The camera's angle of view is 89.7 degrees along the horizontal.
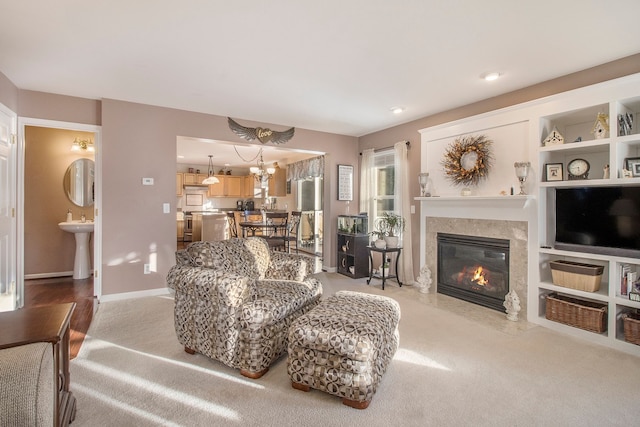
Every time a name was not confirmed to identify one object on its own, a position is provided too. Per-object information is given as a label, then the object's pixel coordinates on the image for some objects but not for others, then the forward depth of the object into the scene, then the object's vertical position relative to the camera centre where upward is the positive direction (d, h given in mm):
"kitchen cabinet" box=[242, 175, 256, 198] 9711 +762
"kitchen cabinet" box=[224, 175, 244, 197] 9586 +770
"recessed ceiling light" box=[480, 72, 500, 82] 3125 +1336
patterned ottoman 1835 -836
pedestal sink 4918 -632
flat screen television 2697 -70
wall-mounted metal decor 4695 +1186
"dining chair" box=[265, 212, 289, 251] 5707 -375
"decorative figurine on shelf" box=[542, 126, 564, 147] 3133 +722
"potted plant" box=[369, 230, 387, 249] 4662 -444
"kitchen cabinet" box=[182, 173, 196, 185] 8984 +924
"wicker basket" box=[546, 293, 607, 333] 2828 -925
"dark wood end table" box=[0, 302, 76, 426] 1210 -475
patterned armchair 2156 -688
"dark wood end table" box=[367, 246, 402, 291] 4590 -655
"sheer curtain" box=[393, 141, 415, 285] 4758 +122
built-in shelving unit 2707 +263
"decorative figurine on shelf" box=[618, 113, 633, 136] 2713 +744
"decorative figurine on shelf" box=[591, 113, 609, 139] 2824 +759
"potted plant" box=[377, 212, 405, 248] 4656 -239
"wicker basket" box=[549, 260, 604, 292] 2881 -583
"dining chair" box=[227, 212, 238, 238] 6564 -270
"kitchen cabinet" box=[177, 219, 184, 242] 8805 -491
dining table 6119 -290
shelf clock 2996 +407
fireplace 3691 -708
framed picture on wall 5691 +526
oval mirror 5293 +484
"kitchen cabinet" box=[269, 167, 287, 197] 8516 +749
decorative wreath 3795 +637
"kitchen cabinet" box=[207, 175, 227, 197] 9406 +677
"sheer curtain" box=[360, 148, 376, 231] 5551 +480
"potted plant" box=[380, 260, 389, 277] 5113 -931
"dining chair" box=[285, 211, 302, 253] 6488 -201
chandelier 7379 +914
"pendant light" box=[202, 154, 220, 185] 8525 +830
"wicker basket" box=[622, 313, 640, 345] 2580 -944
